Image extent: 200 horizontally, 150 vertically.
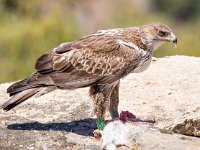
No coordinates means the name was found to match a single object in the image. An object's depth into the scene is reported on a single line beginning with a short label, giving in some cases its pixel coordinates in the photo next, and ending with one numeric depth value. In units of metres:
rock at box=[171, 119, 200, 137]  18.83
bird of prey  18.66
